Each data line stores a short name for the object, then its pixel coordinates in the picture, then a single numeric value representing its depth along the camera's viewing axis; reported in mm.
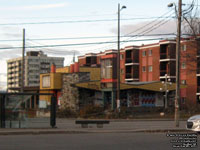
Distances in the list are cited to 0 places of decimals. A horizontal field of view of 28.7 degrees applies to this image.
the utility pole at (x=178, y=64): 27094
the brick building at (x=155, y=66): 72562
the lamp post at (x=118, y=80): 45328
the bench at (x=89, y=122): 25938
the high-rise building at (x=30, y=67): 181112
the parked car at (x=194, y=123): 19219
